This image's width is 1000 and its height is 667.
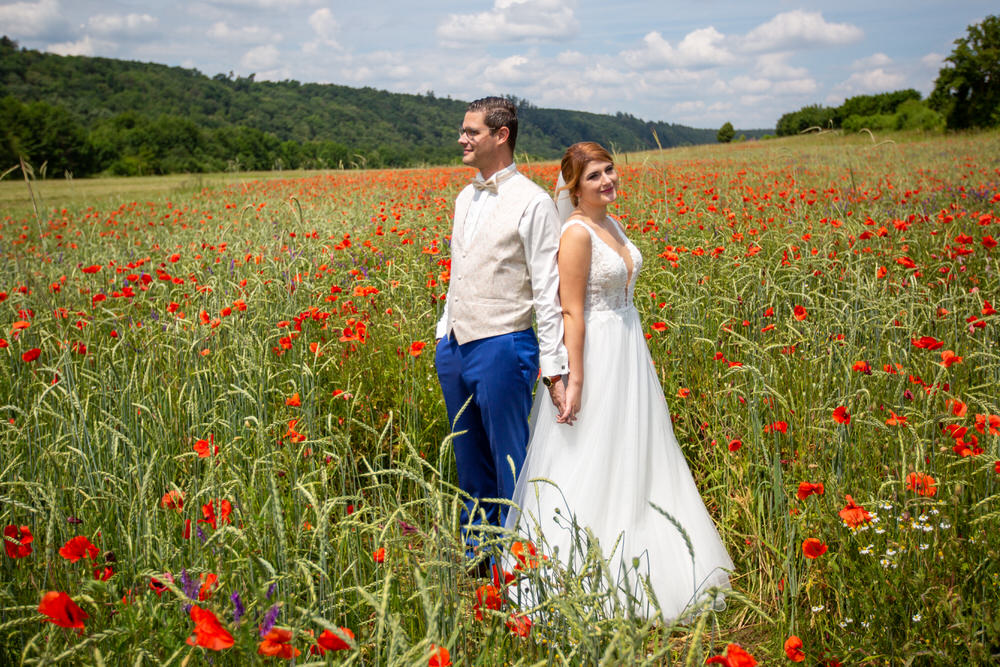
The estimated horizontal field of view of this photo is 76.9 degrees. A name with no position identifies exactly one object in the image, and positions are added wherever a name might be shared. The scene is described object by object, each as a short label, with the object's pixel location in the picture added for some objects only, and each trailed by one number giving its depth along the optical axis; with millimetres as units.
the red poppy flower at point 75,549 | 1335
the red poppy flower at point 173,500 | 1669
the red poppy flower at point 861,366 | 2045
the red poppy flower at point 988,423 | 1676
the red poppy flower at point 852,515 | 1531
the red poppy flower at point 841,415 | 1842
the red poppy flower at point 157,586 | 1523
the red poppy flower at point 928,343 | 2193
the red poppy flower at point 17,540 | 1437
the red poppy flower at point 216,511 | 1580
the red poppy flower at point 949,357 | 2068
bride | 2352
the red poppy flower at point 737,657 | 1072
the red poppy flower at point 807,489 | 1618
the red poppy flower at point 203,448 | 1783
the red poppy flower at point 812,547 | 1443
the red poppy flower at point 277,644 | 1029
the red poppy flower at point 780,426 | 2086
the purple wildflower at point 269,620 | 1194
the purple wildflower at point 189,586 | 1450
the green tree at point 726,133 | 55250
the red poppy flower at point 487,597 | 1447
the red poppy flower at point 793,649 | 1254
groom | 2385
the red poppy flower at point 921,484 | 1621
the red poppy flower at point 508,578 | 1577
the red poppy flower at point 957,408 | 1906
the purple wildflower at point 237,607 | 1237
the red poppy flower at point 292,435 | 1860
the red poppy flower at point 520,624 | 1361
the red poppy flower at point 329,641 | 1076
